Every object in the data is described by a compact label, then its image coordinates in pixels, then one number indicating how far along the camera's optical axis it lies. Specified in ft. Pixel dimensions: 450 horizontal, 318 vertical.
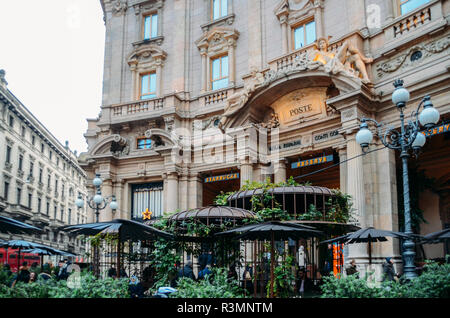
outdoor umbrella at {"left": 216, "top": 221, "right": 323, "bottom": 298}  28.58
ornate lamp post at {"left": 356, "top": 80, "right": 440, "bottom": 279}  29.98
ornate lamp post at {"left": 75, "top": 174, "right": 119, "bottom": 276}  59.82
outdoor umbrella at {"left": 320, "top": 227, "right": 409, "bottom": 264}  35.44
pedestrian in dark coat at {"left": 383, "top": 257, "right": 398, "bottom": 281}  41.88
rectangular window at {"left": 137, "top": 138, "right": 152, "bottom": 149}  80.33
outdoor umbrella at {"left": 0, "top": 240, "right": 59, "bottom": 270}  50.58
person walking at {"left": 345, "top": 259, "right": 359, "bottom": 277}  42.83
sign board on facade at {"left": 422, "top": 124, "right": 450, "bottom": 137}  48.29
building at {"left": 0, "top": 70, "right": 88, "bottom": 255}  150.71
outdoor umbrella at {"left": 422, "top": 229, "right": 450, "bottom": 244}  26.88
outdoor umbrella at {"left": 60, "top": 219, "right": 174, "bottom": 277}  30.50
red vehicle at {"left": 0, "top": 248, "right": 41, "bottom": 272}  112.43
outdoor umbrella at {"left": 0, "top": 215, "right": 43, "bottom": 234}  34.19
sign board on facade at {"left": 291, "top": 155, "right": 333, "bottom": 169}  60.29
